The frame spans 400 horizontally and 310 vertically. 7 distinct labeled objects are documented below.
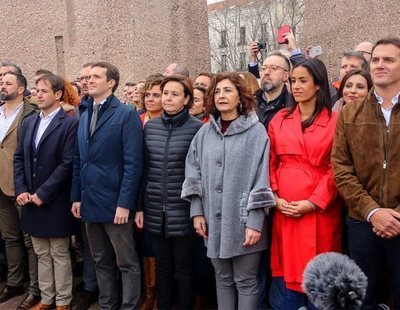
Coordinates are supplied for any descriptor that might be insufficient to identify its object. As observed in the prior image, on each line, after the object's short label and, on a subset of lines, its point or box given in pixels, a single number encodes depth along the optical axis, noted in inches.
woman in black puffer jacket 139.6
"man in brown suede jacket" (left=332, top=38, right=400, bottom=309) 106.7
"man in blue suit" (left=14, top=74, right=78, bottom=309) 157.6
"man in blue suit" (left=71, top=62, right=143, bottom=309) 144.0
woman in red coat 118.5
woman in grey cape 124.6
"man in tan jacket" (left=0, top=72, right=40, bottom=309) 174.2
